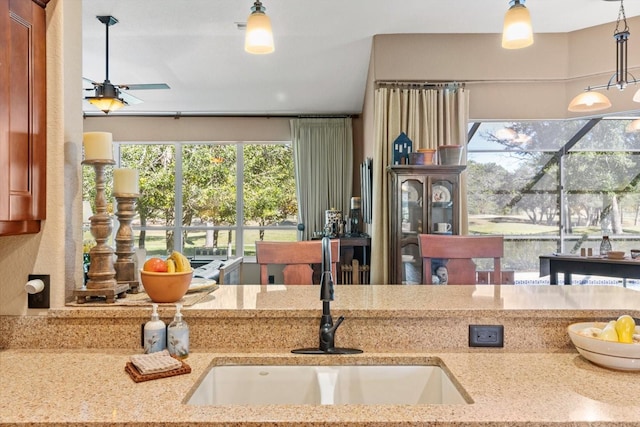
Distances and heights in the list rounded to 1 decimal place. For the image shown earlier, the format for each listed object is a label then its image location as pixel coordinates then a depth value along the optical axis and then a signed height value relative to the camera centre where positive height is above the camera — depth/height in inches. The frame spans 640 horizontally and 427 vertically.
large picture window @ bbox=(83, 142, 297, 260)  259.0 +13.4
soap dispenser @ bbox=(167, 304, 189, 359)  49.3 -13.4
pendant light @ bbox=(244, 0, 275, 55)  89.7 +38.2
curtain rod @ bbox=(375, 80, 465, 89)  169.2 +51.3
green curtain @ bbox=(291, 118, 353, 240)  246.4 +28.1
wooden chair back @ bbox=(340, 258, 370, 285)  179.5 -22.6
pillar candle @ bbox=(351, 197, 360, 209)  224.5 +8.2
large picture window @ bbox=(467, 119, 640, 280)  185.5 +13.4
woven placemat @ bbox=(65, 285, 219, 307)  54.8 -10.3
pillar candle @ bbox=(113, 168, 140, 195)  59.8 +5.2
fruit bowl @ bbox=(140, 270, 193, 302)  53.7 -7.9
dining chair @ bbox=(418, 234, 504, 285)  82.0 -6.4
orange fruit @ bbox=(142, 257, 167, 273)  54.4 -5.7
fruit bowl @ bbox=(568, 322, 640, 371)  44.1 -13.9
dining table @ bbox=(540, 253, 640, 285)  147.6 -17.2
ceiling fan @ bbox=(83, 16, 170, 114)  155.6 +44.0
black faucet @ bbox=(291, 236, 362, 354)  50.9 -12.9
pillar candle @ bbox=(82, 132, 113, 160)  55.9 +9.4
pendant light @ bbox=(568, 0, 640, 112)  135.8 +37.2
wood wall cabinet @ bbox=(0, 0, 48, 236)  46.1 +11.5
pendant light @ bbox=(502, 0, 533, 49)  83.9 +36.5
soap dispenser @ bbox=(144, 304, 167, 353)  49.6 -13.1
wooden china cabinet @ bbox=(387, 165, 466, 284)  155.3 +3.1
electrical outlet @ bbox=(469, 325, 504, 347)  53.3 -14.0
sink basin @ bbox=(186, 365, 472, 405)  50.4 -18.9
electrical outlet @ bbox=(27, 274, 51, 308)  53.1 -9.3
